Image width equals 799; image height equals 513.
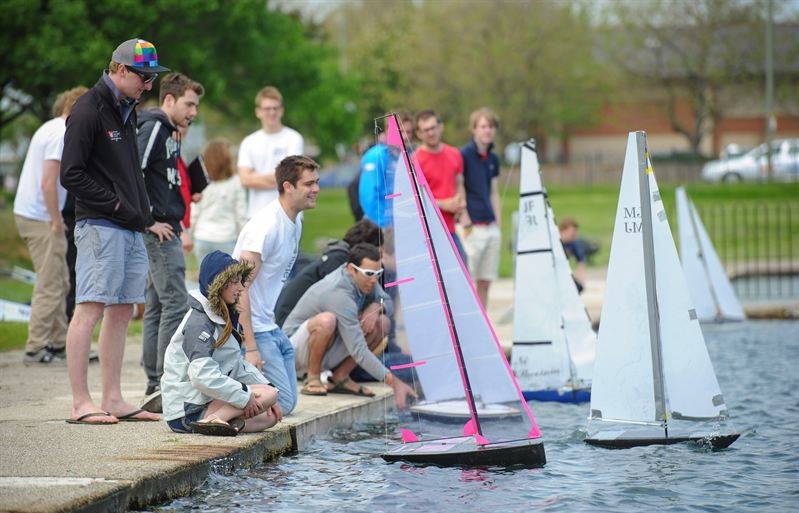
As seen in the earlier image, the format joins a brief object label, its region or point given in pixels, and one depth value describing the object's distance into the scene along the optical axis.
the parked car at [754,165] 87.20
